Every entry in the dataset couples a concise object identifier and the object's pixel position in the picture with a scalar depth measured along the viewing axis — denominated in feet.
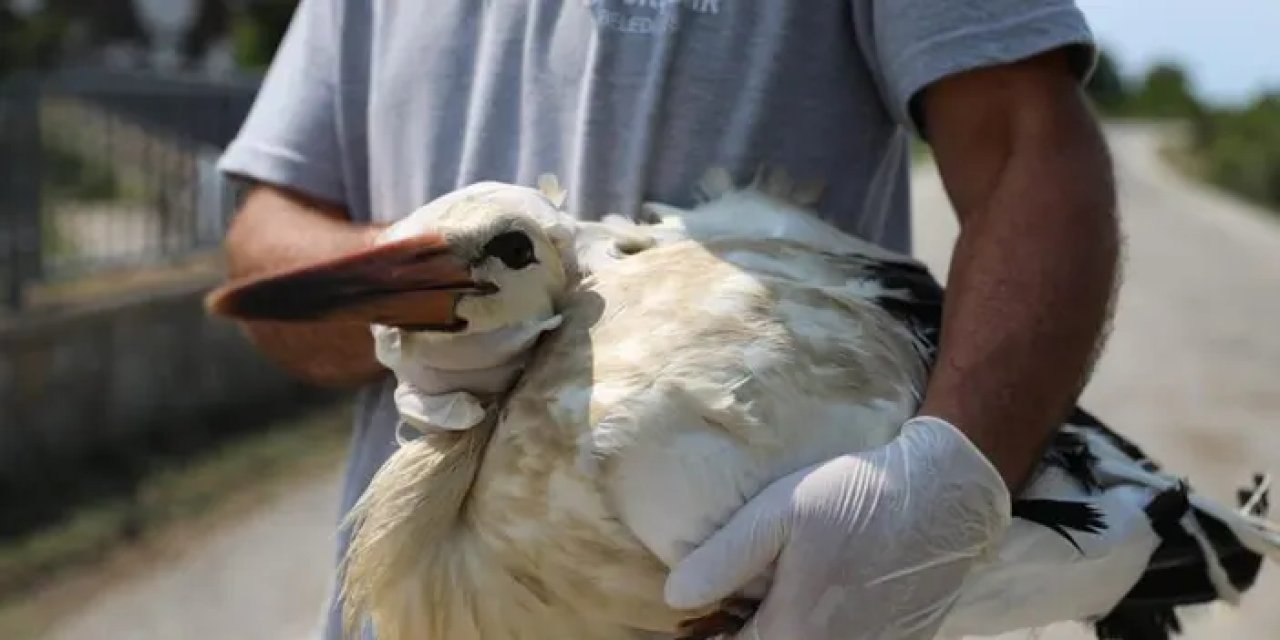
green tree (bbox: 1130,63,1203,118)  206.69
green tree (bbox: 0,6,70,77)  26.13
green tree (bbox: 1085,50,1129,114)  173.81
